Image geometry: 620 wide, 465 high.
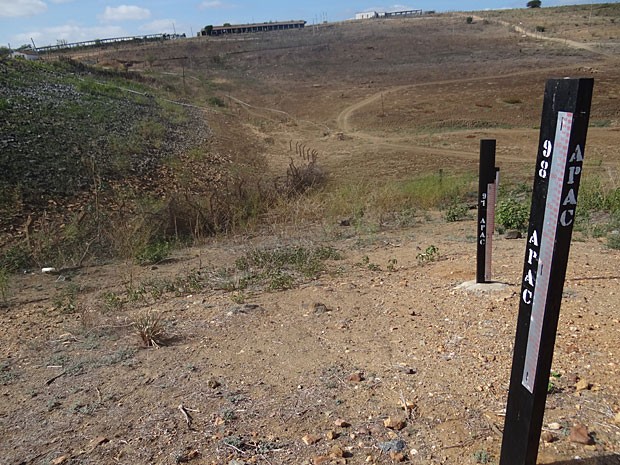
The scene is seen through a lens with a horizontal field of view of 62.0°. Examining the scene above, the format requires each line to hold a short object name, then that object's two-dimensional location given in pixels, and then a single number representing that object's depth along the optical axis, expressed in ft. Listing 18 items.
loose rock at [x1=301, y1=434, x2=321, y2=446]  8.86
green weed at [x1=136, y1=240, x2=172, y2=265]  22.91
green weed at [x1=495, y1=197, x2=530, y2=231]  22.88
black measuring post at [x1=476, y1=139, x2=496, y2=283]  13.46
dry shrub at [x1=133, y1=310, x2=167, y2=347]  13.46
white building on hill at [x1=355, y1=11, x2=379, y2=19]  379.22
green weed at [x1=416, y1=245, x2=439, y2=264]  18.56
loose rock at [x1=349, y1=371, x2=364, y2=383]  10.68
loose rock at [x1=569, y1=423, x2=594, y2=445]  8.10
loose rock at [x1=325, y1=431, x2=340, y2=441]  8.90
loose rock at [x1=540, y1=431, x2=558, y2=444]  8.20
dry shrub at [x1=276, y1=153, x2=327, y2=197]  38.68
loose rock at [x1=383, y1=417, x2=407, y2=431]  9.00
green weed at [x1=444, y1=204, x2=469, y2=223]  27.20
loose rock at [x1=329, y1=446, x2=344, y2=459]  8.45
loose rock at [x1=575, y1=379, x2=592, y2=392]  9.59
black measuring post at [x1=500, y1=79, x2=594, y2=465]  5.31
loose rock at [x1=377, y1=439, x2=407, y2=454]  8.49
